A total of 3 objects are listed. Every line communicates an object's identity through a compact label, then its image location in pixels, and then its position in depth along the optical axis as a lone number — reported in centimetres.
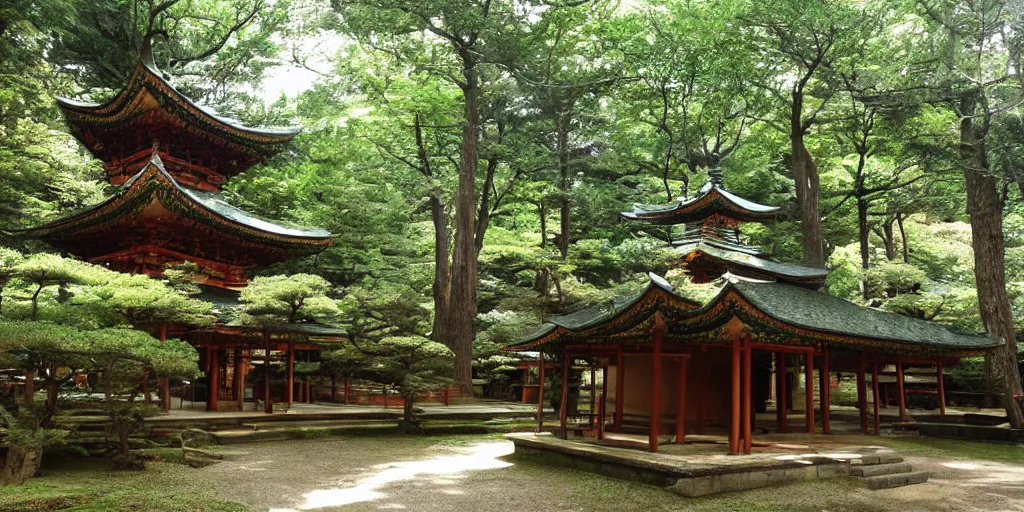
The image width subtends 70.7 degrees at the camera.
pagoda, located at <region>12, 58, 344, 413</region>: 1872
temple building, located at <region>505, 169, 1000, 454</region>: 1264
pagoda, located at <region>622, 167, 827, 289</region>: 1939
